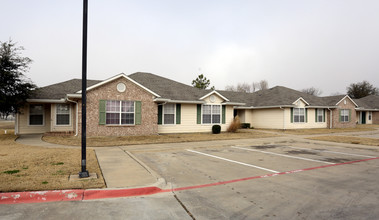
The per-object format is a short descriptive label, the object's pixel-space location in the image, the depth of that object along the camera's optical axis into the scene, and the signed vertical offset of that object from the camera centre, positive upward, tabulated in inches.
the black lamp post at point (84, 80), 235.6 +35.7
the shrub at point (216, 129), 816.3 -52.2
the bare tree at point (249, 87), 3019.9 +373.1
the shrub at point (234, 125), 856.6 -39.9
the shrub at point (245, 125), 1089.4 -50.5
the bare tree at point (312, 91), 3550.2 +370.2
